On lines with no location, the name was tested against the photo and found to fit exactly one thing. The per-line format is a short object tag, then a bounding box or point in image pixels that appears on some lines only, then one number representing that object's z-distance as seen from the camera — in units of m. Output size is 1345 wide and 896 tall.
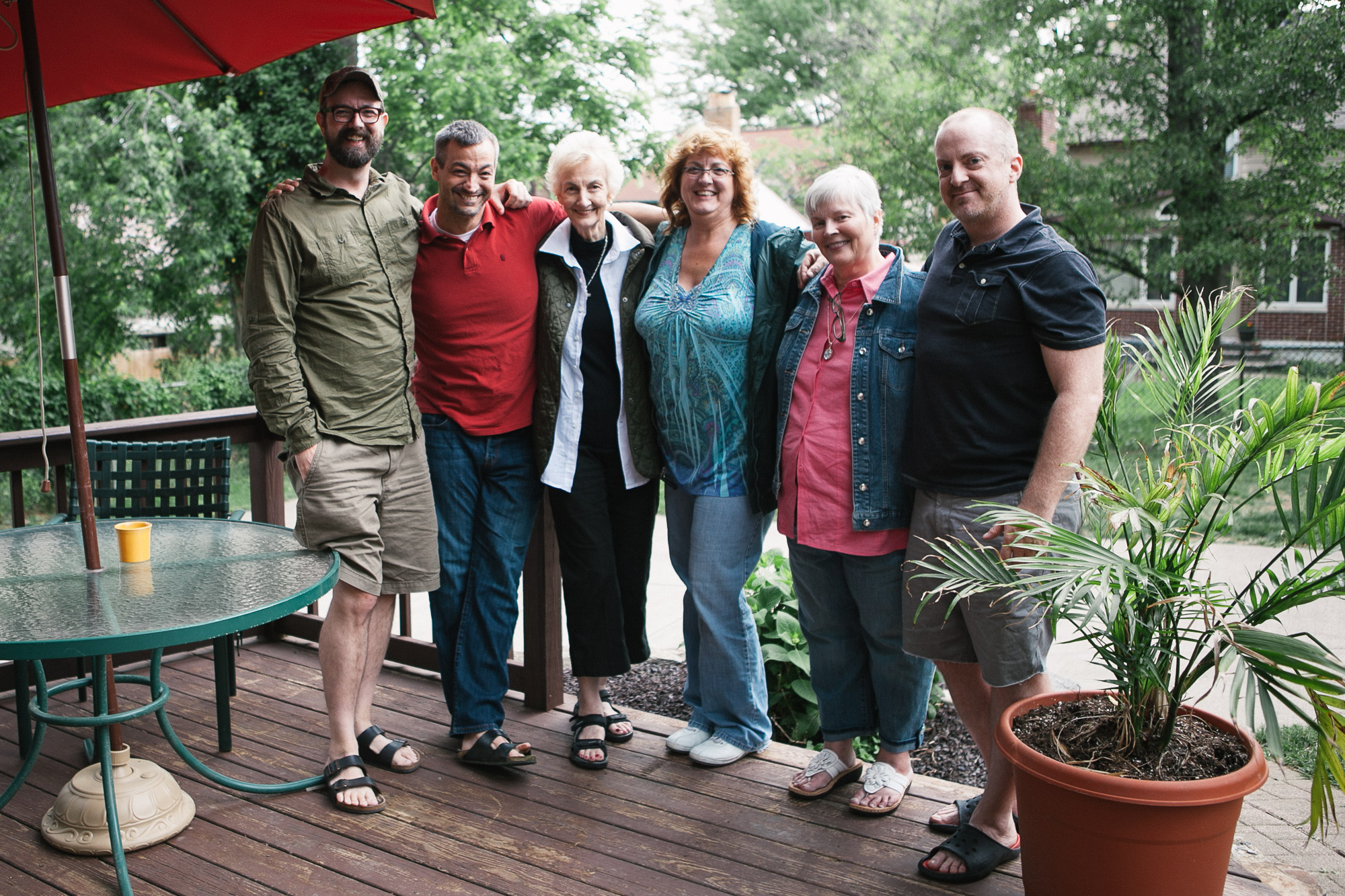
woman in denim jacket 2.44
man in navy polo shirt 2.07
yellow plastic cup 2.45
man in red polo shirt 2.79
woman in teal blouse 2.67
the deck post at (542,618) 3.26
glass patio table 1.94
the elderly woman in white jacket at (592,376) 2.80
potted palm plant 1.79
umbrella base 2.48
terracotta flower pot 1.83
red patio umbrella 2.63
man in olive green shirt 2.57
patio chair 3.35
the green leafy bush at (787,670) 3.40
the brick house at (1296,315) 17.75
